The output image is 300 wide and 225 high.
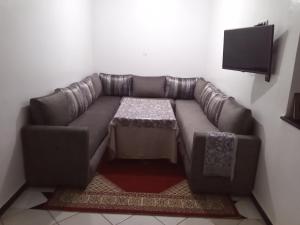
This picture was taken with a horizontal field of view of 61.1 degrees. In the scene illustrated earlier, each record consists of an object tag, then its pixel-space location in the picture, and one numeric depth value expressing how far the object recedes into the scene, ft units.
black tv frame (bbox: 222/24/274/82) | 6.79
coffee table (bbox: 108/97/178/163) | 9.53
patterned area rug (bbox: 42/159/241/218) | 7.29
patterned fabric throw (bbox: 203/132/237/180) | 7.59
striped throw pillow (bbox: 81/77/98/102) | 12.82
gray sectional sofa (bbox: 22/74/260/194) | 7.65
